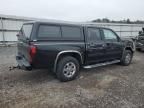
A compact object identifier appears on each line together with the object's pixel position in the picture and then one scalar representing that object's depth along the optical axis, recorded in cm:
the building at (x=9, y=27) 756
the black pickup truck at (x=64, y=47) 304
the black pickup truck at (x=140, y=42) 731
